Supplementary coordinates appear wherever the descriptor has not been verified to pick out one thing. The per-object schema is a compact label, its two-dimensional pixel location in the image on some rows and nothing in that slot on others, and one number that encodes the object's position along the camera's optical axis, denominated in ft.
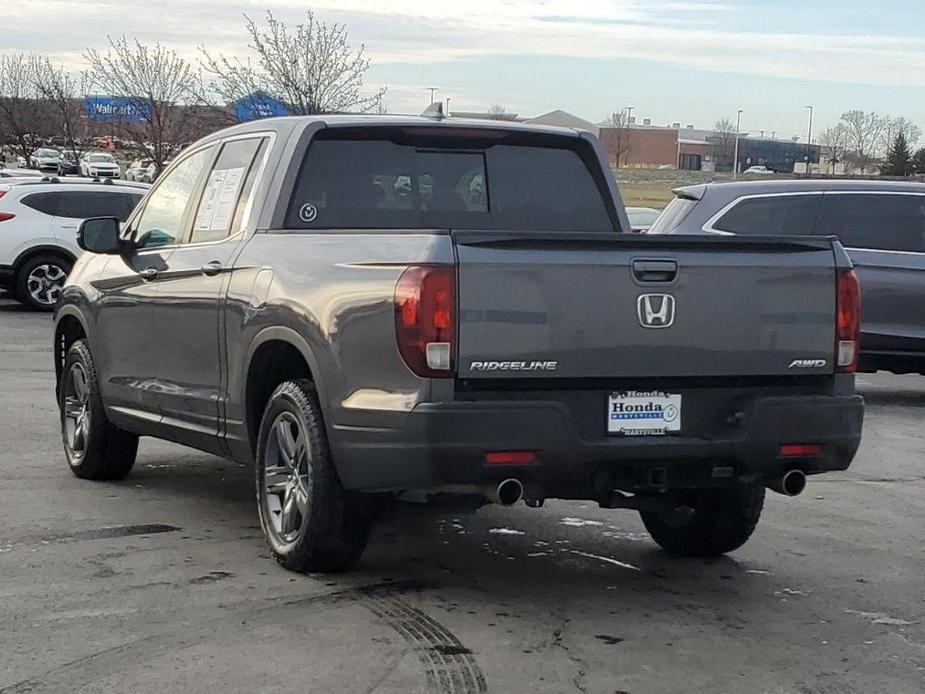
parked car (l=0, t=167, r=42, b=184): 114.57
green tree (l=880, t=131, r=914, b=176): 239.91
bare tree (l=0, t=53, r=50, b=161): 185.37
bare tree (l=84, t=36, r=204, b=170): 128.36
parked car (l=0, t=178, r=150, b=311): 62.95
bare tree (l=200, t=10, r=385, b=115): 114.01
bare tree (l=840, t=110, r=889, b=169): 353.51
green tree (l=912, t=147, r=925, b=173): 242.37
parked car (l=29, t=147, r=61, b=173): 202.62
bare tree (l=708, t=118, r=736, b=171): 404.98
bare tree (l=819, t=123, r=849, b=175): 350.23
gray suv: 39.73
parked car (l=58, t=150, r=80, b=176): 183.17
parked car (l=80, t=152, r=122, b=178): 186.39
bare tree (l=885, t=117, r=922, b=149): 324.33
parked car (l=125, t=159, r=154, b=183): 171.69
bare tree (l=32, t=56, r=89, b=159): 168.14
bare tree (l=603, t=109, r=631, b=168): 368.27
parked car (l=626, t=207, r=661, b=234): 70.85
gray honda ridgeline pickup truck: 17.22
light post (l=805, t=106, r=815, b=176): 327.55
